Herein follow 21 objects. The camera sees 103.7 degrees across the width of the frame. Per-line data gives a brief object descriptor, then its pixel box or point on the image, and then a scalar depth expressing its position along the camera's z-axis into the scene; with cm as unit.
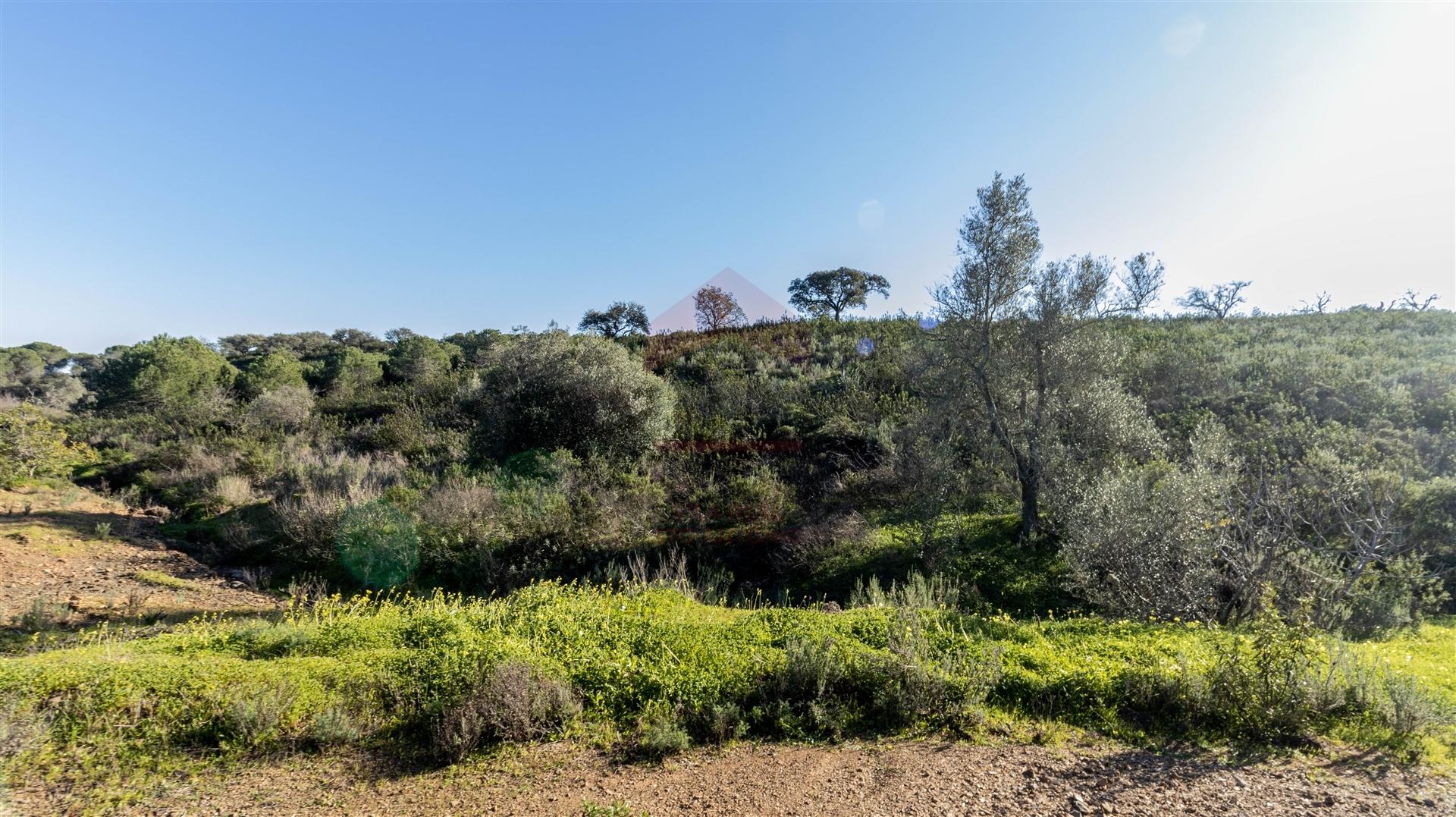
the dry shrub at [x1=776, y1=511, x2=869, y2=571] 1024
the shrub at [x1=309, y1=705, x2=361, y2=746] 396
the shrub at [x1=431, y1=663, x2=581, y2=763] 396
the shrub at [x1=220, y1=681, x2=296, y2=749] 388
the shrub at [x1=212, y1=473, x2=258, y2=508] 1248
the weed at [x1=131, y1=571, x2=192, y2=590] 828
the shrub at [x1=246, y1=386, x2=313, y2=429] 1938
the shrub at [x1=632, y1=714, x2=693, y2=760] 394
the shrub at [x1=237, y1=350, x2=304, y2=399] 2188
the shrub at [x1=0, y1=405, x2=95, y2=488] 1227
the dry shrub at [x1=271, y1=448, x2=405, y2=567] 1027
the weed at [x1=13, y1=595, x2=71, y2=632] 604
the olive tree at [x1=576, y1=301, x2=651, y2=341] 3278
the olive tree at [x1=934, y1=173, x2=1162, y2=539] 996
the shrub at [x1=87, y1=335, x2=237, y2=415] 1984
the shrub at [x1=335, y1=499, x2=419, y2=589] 959
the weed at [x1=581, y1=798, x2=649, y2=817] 333
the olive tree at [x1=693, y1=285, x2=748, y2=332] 3005
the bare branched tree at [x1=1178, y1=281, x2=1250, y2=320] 2852
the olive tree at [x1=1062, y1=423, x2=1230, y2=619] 671
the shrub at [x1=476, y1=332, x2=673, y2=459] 1408
